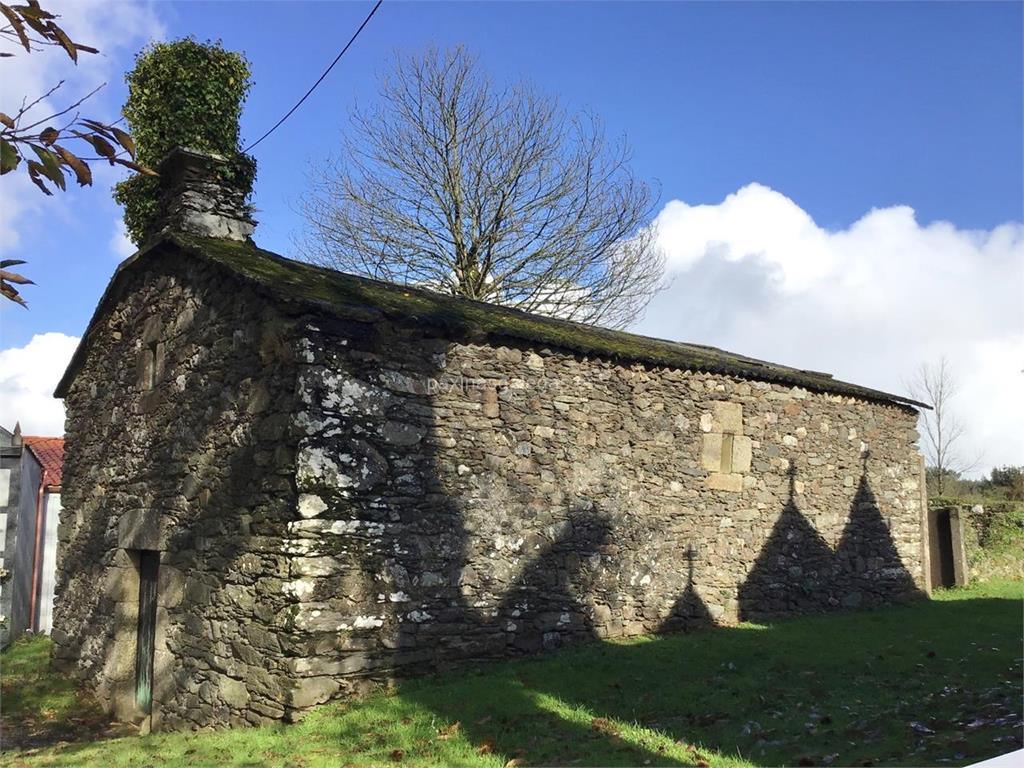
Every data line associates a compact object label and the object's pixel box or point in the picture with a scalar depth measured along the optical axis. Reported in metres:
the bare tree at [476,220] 20.70
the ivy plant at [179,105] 15.45
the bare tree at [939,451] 32.91
